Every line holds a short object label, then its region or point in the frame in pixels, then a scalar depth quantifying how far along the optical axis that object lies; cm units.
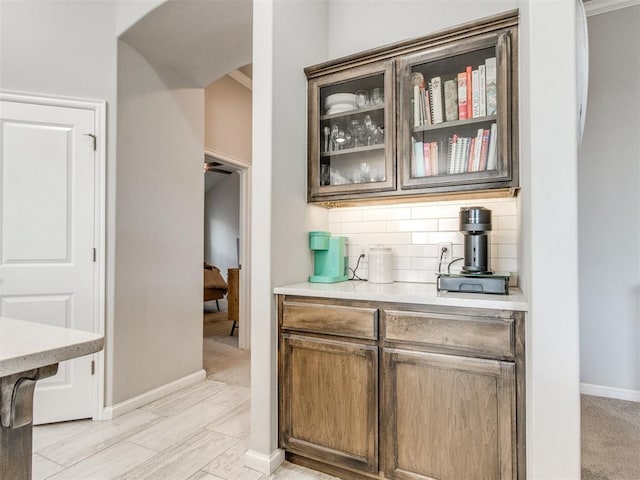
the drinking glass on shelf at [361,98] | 213
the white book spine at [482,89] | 181
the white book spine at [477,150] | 181
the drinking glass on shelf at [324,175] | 218
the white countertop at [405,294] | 143
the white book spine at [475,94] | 183
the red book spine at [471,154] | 183
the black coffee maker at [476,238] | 174
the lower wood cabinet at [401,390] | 143
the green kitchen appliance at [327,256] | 218
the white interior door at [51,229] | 225
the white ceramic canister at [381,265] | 212
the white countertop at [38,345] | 81
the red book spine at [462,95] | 186
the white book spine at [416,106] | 195
